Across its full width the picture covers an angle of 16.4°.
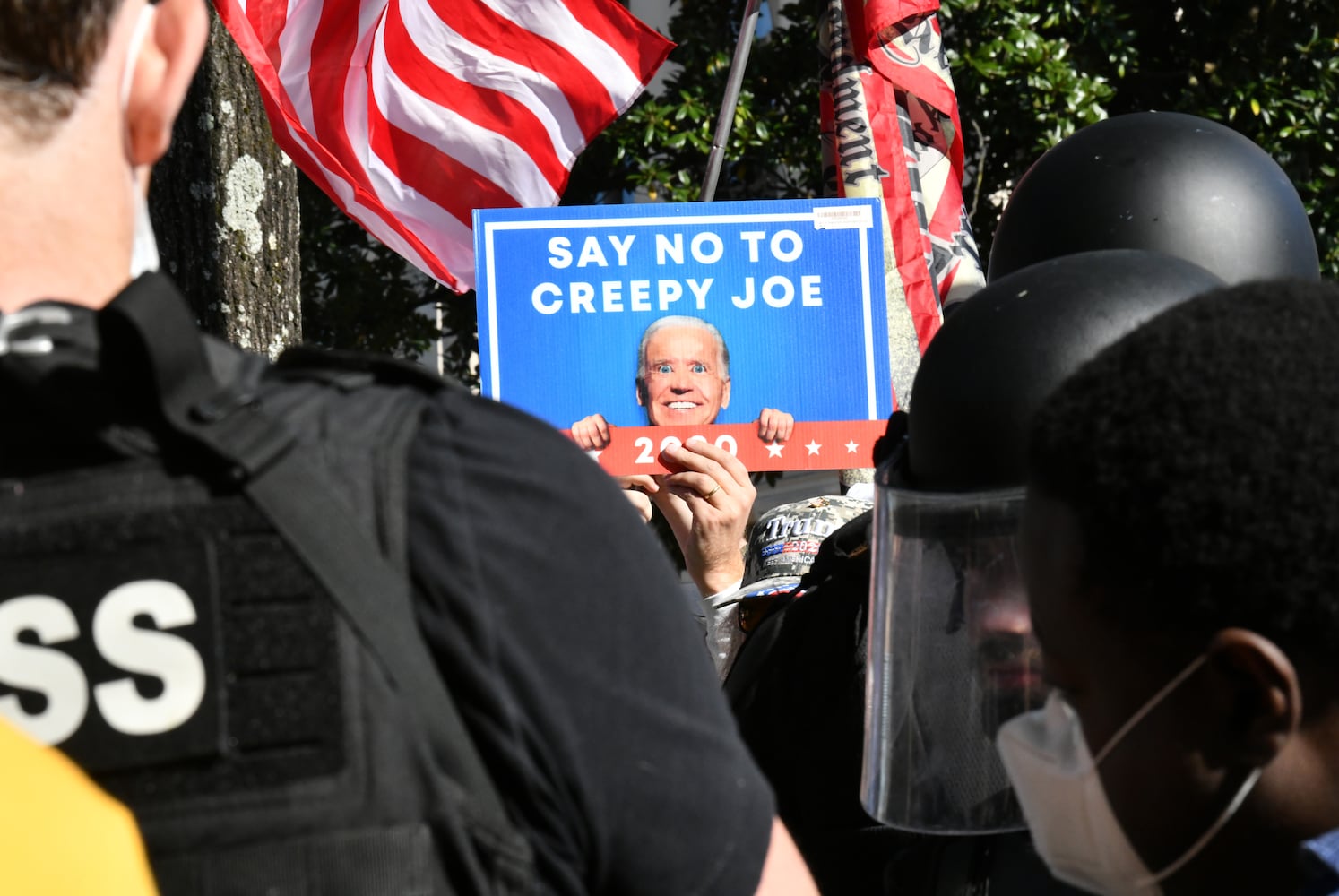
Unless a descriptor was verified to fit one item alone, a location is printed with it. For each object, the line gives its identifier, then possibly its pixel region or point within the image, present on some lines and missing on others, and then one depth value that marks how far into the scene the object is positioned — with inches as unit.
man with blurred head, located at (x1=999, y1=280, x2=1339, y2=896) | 102.9
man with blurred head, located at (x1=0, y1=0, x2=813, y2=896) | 93.9
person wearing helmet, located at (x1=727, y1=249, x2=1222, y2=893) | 114.5
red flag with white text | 189.0
